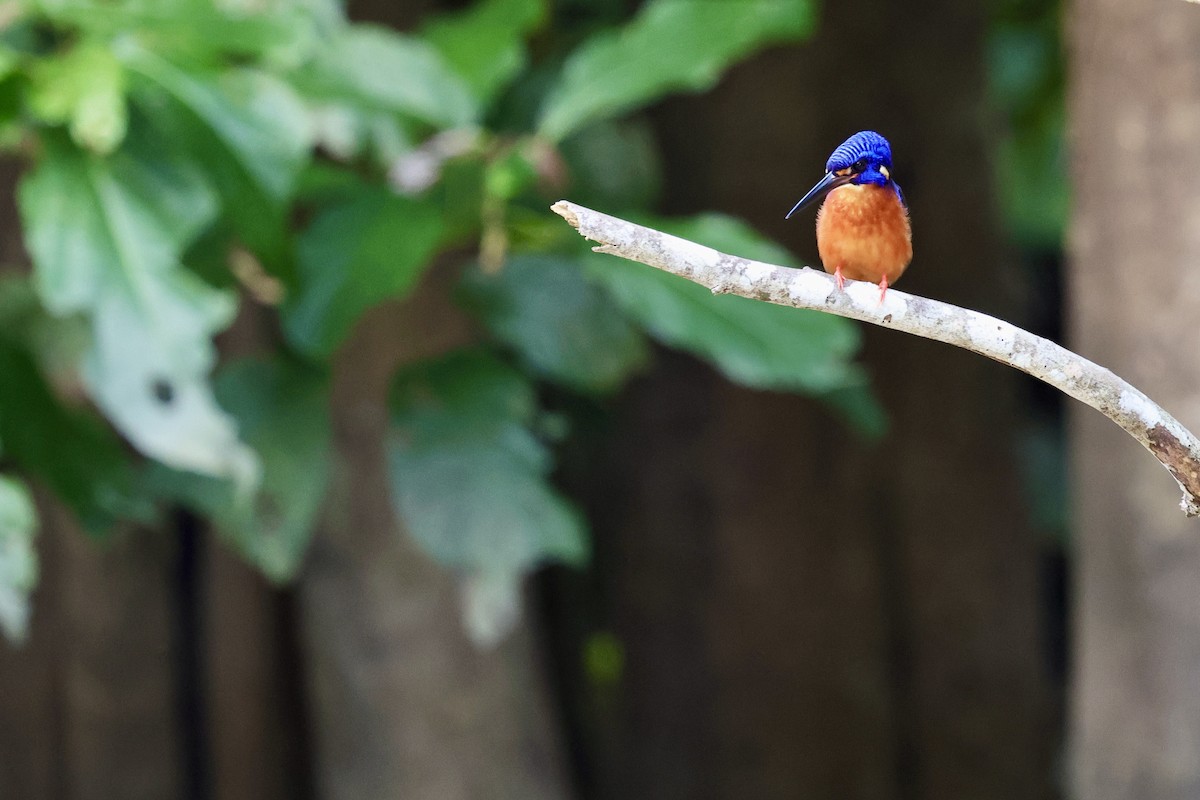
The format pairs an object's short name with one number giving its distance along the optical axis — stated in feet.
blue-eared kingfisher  33.07
